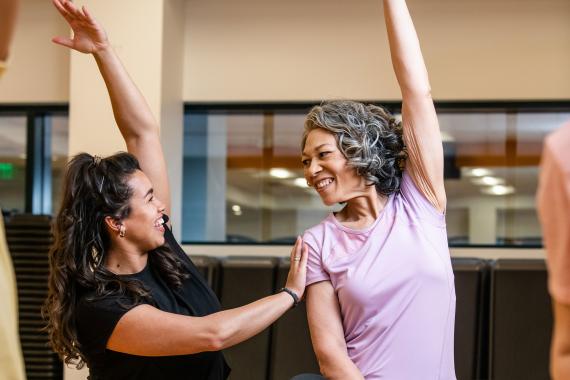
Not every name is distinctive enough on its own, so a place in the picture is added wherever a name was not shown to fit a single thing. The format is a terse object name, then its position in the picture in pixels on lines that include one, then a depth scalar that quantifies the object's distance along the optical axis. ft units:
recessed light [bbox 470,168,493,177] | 18.18
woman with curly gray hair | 6.63
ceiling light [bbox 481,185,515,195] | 18.03
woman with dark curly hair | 6.72
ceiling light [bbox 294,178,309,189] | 18.63
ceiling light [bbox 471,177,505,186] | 18.10
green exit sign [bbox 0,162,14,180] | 19.62
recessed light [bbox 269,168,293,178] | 18.78
